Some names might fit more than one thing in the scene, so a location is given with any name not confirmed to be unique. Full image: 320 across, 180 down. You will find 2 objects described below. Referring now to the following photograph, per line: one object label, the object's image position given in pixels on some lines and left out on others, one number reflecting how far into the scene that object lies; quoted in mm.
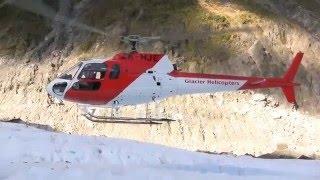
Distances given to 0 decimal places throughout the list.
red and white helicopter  21984
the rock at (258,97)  33219
